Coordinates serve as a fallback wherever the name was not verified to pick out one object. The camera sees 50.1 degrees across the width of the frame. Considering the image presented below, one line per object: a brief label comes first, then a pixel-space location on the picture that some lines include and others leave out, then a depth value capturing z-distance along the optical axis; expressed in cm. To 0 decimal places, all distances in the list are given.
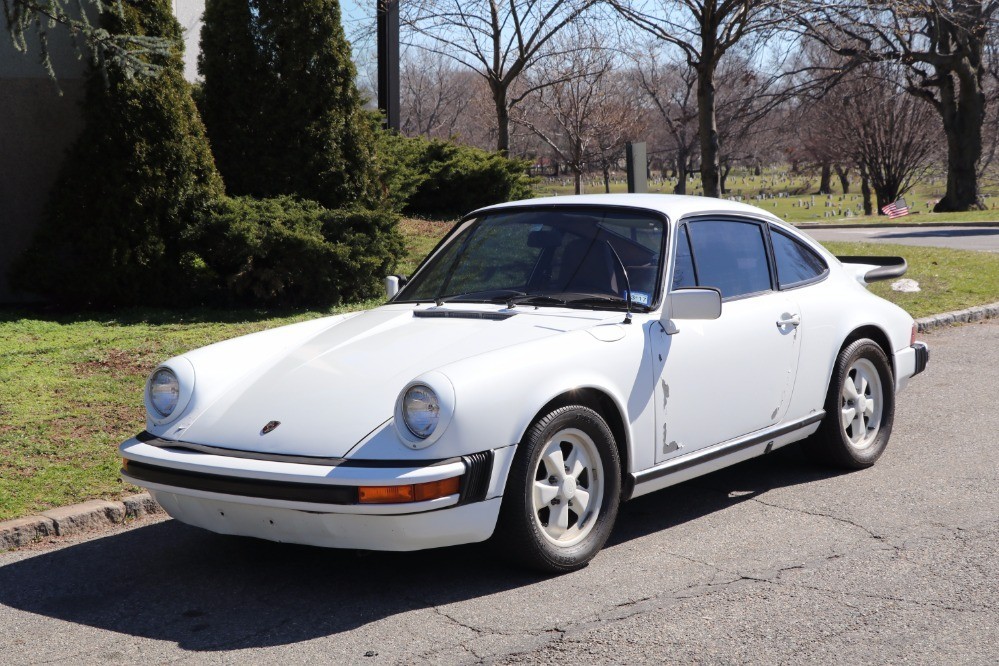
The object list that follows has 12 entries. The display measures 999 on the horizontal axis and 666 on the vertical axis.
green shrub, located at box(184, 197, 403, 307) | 1011
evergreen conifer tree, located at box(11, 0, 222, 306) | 1024
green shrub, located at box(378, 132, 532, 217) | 1673
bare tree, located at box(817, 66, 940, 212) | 4566
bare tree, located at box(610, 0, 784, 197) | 1691
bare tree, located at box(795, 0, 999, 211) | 3105
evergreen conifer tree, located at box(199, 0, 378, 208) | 1128
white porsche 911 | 400
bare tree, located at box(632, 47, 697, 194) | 5506
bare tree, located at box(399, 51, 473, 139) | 6494
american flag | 3628
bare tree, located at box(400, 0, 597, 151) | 2369
